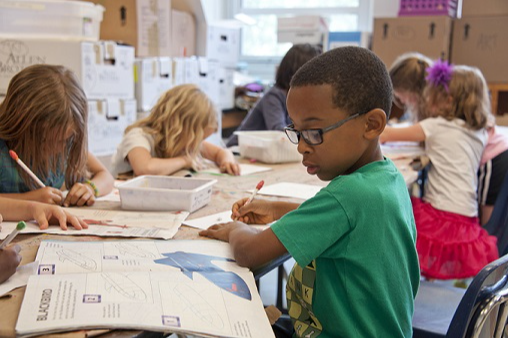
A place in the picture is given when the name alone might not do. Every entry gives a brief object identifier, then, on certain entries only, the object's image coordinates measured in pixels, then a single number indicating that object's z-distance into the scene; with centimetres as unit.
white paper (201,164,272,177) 195
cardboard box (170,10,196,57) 358
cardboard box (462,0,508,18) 397
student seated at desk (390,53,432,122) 265
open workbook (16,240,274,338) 74
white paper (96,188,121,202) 150
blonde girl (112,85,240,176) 192
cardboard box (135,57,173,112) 308
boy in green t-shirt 91
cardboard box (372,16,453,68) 397
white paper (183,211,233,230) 124
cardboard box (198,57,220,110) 360
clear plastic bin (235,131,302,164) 212
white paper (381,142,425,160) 235
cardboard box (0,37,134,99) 247
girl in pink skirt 215
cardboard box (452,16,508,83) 397
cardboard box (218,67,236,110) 397
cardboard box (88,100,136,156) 273
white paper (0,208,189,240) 114
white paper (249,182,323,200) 157
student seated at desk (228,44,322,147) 277
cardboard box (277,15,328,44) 414
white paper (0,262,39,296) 83
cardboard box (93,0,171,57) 327
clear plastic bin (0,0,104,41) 254
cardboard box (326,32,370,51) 415
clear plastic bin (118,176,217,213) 134
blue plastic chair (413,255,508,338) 89
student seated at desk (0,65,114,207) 139
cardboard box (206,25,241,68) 388
